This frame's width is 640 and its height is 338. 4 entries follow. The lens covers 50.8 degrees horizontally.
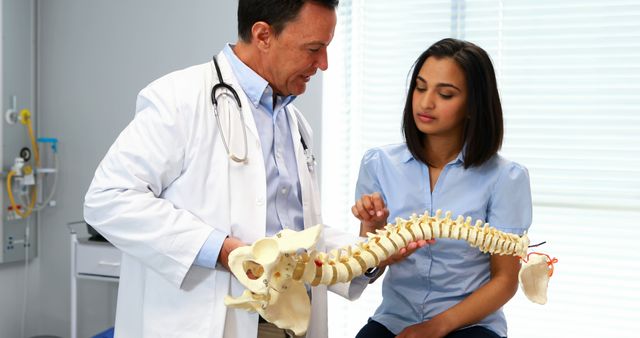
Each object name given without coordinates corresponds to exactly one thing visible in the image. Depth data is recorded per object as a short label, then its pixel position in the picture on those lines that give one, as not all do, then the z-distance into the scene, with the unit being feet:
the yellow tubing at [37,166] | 10.59
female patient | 5.57
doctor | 4.61
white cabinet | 9.75
